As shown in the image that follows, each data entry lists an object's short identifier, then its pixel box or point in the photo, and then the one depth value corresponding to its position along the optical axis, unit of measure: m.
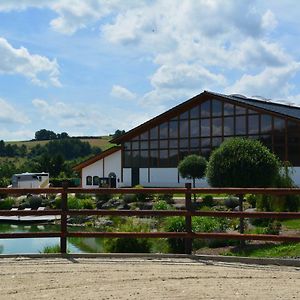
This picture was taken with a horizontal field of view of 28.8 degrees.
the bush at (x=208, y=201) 30.48
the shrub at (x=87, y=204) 34.53
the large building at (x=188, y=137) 43.97
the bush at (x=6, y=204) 37.22
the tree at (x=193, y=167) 39.44
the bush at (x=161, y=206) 24.55
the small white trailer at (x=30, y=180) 51.78
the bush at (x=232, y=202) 28.34
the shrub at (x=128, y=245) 12.56
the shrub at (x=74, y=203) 32.67
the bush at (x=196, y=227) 13.76
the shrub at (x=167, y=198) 33.24
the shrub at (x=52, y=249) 12.69
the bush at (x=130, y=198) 36.31
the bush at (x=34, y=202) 36.45
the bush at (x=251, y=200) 27.81
